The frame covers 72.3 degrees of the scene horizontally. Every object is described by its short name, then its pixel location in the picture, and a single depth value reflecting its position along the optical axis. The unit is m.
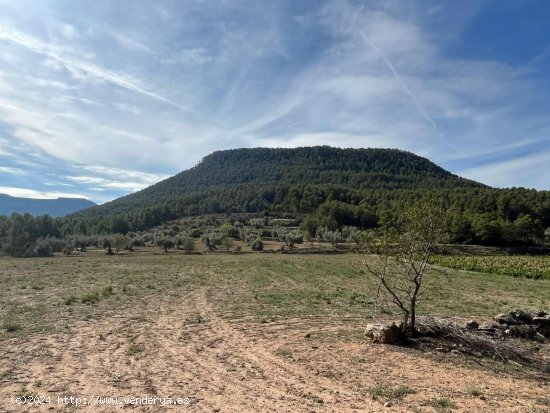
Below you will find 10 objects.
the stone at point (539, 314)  14.70
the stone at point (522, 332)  13.96
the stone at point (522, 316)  14.80
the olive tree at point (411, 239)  12.98
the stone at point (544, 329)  14.11
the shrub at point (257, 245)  80.19
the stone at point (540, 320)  14.29
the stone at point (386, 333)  12.55
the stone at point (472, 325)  13.69
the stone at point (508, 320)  14.56
